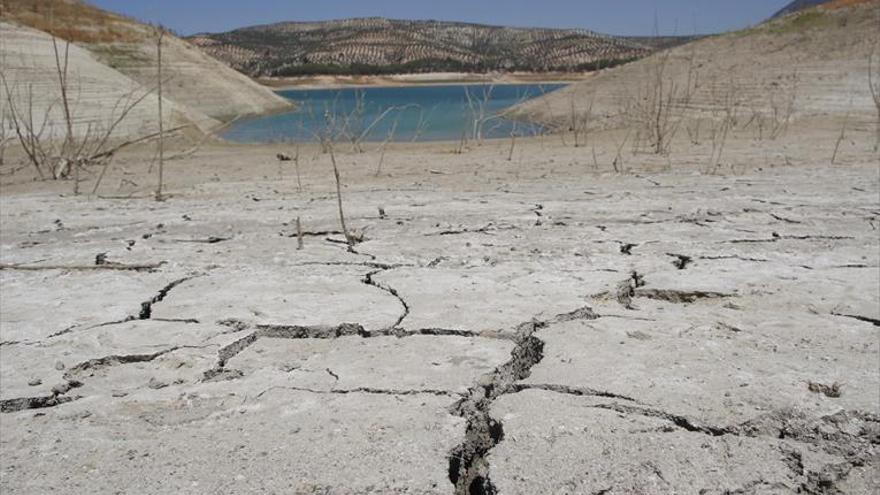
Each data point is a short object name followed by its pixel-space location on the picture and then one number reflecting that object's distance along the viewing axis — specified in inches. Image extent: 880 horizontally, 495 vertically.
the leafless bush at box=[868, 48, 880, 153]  449.8
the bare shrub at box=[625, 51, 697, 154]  294.0
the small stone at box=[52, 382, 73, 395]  62.8
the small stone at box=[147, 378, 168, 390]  63.9
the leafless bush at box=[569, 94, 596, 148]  404.6
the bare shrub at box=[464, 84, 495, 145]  306.2
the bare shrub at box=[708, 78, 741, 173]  246.2
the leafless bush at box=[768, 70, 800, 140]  390.6
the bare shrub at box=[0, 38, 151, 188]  232.2
